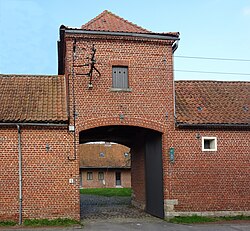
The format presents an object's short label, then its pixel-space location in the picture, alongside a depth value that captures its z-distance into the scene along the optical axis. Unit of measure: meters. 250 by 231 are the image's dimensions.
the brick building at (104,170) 43.88
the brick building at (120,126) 14.97
